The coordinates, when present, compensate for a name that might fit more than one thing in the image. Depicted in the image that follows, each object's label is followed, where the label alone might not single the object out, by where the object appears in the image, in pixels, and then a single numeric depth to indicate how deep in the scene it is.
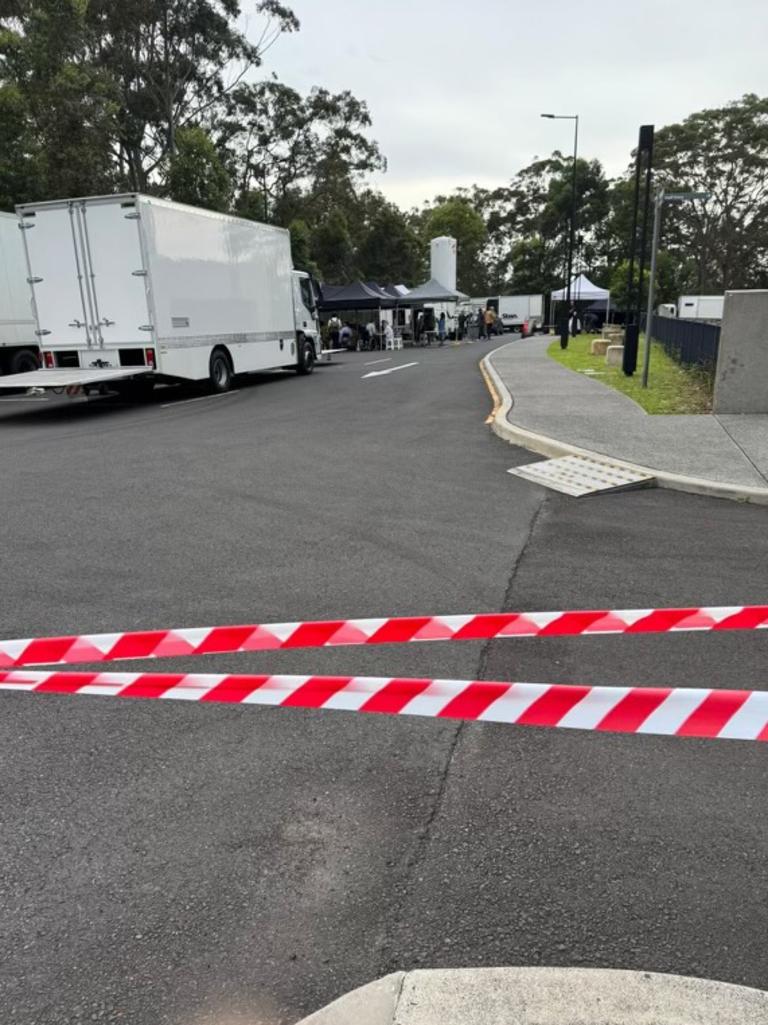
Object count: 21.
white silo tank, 45.72
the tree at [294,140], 42.41
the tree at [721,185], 56.00
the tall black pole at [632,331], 16.38
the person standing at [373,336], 37.88
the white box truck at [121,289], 13.36
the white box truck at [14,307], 18.25
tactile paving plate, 7.38
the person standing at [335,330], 38.09
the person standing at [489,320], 46.81
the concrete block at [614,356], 21.06
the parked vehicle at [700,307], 47.38
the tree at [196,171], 28.56
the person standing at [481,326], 47.03
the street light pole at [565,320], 30.07
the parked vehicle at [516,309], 61.09
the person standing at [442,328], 40.41
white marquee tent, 49.46
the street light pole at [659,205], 12.15
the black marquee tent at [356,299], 35.00
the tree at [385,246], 63.53
